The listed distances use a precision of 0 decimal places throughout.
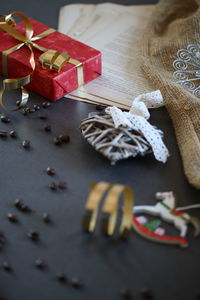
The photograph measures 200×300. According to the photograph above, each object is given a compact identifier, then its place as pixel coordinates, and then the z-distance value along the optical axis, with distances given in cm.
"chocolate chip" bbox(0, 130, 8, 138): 102
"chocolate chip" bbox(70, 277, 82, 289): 74
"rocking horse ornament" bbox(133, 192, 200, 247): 80
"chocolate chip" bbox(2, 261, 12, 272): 77
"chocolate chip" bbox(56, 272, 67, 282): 75
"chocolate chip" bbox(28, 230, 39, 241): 81
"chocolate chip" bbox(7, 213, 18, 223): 84
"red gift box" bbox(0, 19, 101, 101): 107
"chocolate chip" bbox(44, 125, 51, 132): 103
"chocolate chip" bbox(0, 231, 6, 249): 81
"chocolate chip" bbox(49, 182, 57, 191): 90
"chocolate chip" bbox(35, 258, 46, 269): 77
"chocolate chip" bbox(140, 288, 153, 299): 72
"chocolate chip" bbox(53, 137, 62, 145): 99
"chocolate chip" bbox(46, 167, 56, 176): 93
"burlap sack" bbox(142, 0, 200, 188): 96
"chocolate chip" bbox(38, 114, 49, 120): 105
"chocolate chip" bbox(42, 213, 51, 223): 84
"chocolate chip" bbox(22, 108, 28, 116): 107
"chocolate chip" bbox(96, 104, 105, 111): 107
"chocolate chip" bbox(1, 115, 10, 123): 105
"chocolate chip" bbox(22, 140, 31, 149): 99
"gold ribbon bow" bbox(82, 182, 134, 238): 75
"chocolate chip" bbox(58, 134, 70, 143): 100
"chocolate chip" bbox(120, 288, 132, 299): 72
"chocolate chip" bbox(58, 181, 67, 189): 90
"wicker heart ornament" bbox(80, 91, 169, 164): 92
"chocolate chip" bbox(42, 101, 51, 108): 108
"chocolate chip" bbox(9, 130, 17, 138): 101
